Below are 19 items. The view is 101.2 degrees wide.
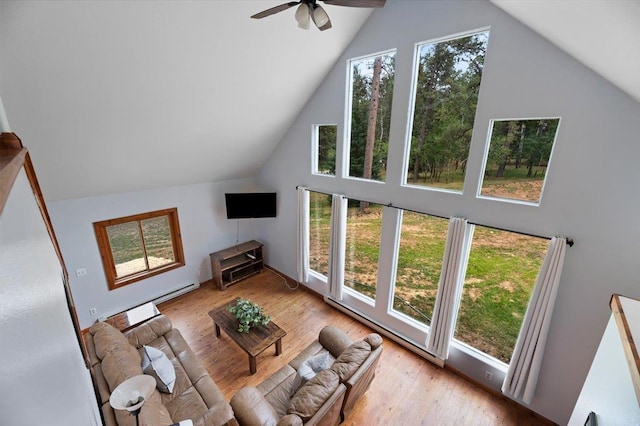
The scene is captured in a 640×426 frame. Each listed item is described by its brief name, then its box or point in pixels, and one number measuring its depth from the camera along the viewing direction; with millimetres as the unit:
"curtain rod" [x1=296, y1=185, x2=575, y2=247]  2596
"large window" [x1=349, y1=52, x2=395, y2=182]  3760
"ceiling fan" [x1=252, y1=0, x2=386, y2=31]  1971
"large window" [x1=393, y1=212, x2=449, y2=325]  3689
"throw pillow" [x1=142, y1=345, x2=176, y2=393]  2838
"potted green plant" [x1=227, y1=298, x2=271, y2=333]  3770
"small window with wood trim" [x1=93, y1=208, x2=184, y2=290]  4492
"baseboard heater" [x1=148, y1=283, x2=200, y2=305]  5127
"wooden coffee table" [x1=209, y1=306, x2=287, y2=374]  3557
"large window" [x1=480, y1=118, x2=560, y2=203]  2727
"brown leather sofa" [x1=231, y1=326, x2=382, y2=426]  2270
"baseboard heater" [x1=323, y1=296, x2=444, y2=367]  3812
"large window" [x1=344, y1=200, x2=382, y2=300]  4270
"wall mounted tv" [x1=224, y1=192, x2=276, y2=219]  5625
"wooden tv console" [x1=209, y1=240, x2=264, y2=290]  5586
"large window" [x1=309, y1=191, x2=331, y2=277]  4988
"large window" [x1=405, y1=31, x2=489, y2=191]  3068
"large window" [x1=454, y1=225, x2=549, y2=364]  2996
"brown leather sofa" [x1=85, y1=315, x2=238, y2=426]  2287
